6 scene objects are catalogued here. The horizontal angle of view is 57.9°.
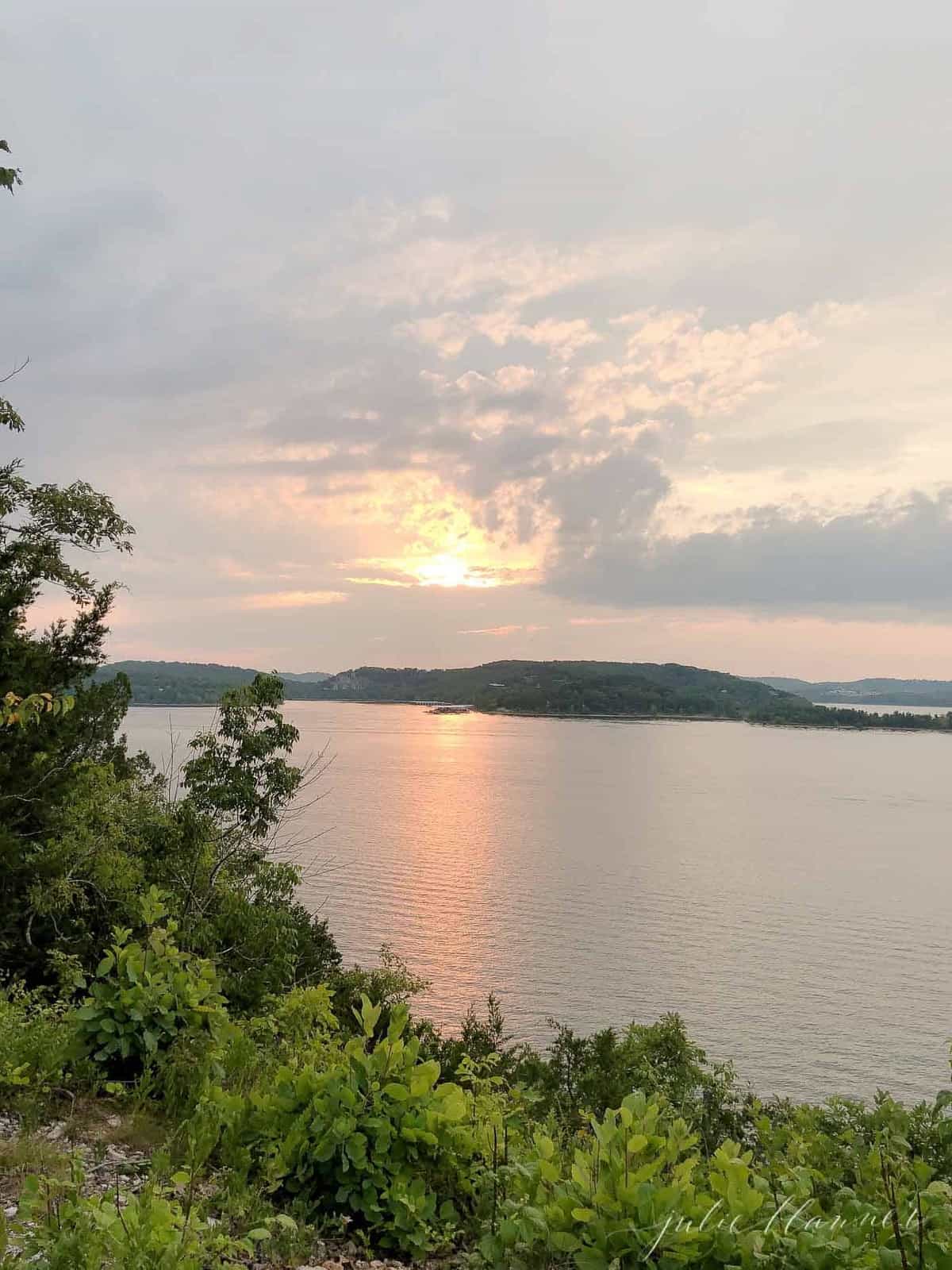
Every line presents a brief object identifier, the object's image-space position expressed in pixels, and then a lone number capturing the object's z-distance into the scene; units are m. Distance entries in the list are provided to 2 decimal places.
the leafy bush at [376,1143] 4.49
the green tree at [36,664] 11.48
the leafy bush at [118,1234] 3.15
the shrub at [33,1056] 5.68
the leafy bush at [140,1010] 6.11
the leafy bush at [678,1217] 3.27
